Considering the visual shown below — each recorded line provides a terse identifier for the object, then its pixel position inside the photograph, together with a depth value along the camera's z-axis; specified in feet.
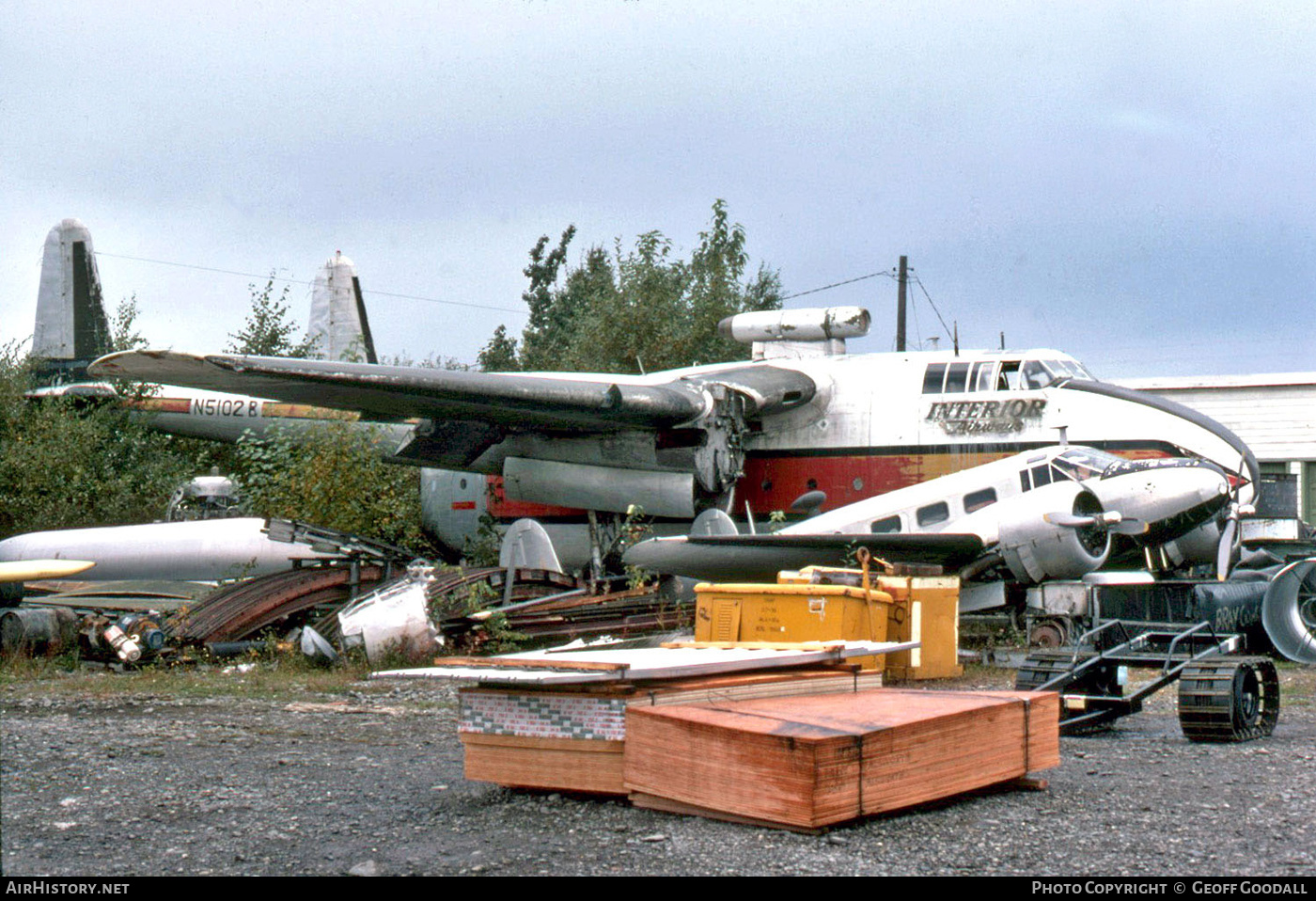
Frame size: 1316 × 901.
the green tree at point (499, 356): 146.36
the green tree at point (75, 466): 74.08
